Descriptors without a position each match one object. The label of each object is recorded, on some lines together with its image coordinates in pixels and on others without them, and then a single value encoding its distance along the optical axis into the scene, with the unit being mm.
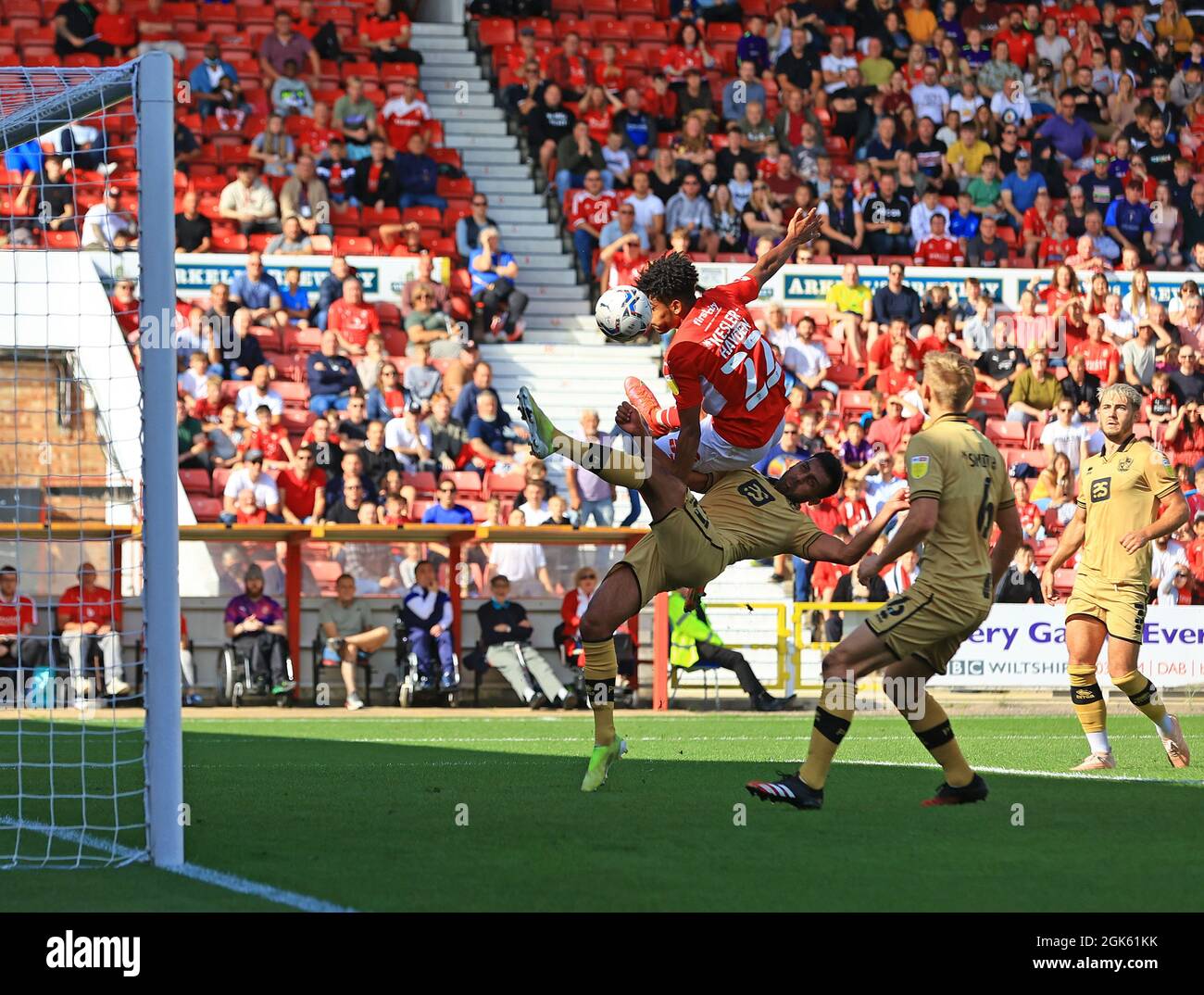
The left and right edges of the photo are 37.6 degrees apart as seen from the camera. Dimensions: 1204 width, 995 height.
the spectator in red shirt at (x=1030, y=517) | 20844
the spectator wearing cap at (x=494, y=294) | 23109
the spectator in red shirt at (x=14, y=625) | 13719
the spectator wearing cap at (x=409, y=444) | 20422
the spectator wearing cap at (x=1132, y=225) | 26219
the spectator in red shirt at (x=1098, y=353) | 23469
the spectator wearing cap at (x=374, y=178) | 23859
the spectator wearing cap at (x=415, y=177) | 24297
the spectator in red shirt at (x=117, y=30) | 23969
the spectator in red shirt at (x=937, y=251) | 25250
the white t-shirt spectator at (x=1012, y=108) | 27656
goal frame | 6789
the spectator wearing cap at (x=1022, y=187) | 26469
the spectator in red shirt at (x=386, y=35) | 26312
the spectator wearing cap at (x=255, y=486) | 19078
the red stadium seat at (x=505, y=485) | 20531
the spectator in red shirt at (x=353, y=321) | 21516
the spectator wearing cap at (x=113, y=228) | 20328
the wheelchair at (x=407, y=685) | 18281
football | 9484
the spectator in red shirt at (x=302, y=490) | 19328
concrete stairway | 24266
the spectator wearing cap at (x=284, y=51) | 24844
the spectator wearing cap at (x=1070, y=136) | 27641
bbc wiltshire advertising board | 18859
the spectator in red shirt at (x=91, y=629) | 14555
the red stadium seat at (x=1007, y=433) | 22453
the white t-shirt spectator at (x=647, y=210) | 24219
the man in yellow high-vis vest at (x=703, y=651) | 18359
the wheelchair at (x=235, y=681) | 17922
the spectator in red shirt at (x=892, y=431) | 21266
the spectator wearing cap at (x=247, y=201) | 22469
